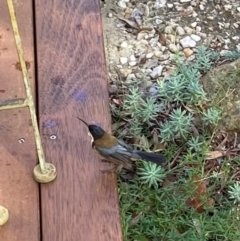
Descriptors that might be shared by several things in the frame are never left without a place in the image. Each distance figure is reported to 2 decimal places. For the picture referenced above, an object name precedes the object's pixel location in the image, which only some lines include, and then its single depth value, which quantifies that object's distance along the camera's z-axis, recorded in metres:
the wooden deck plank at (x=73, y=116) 1.63
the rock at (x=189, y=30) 2.97
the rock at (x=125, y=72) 2.81
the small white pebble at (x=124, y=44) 2.92
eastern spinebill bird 1.71
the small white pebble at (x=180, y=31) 2.96
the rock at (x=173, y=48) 2.88
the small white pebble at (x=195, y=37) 2.94
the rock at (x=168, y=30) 2.96
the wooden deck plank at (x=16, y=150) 1.61
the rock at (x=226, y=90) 2.62
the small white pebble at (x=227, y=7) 3.05
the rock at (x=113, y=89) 2.76
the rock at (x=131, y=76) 2.80
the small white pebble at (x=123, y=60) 2.86
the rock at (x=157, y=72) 2.80
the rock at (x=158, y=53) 2.88
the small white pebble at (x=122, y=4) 3.08
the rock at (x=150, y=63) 2.84
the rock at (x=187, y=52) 2.88
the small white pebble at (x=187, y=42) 2.92
